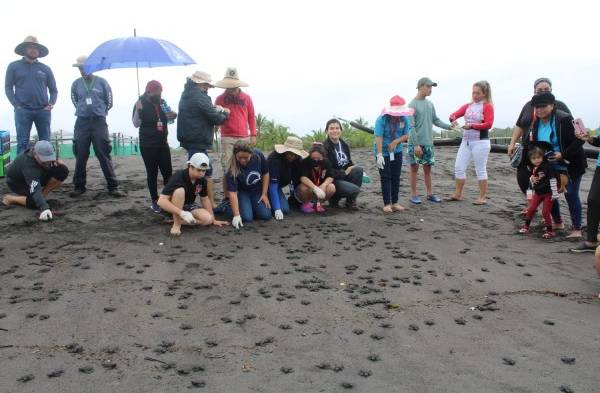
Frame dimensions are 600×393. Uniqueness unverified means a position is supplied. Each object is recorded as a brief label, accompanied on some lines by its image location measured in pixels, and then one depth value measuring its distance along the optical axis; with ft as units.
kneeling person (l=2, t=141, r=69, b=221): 20.94
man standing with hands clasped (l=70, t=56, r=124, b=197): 23.22
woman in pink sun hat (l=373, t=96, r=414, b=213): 22.63
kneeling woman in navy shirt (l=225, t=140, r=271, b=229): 20.45
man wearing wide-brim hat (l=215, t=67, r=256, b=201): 21.90
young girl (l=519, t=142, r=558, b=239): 19.20
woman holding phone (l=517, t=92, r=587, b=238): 18.76
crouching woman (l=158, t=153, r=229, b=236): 19.01
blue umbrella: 20.88
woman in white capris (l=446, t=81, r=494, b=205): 23.71
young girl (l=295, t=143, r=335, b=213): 22.54
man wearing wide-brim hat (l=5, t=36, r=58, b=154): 23.11
